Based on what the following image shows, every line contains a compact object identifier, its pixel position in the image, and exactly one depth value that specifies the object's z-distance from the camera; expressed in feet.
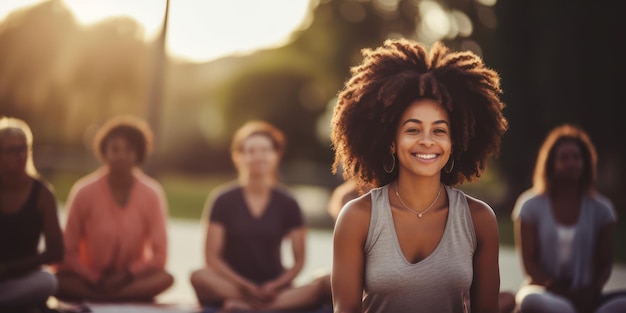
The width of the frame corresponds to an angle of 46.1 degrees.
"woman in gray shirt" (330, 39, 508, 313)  9.59
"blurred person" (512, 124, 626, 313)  16.85
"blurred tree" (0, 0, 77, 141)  57.80
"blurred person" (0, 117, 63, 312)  16.08
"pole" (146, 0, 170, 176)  32.83
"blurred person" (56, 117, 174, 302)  19.10
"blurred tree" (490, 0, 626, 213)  56.39
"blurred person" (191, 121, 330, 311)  18.58
